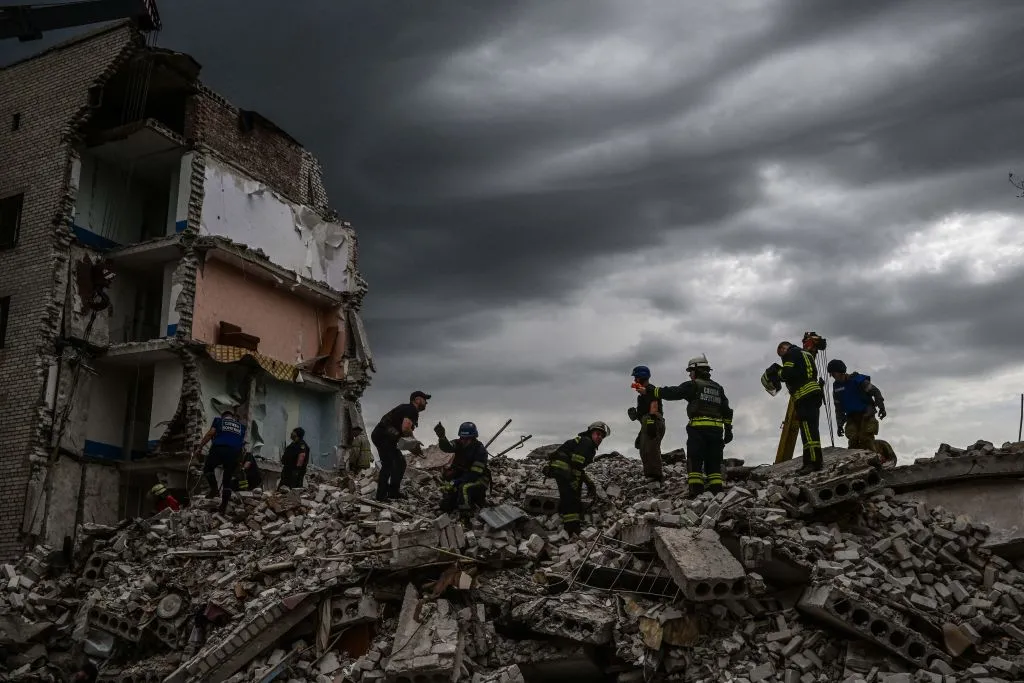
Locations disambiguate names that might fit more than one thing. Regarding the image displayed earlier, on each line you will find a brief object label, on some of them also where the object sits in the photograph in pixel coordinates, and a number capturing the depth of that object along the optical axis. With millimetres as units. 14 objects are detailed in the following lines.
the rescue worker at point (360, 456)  18547
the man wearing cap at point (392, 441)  12219
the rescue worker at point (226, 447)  12422
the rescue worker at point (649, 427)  10719
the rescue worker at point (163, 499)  13898
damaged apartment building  16750
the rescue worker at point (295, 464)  14000
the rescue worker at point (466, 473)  10711
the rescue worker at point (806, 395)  10133
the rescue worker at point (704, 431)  9953
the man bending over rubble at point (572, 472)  10297
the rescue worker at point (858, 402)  11125
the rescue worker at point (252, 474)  14594
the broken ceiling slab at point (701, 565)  7789
